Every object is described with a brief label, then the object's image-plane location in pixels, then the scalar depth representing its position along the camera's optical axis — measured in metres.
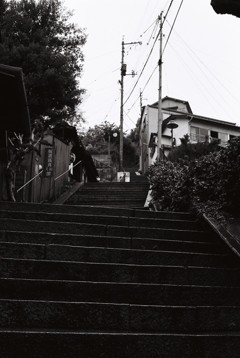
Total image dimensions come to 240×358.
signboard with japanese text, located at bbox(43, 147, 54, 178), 14.20
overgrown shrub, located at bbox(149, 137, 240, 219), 6.35
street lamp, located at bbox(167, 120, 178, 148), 20.05
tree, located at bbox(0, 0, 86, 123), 18.59
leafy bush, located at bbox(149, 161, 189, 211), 8.26
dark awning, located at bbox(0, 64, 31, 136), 7.23
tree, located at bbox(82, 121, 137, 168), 50.31
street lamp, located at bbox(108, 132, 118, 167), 44.94
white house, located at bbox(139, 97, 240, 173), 32.41
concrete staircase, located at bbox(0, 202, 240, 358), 3.30
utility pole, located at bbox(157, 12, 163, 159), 21.74
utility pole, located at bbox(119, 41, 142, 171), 31.67
